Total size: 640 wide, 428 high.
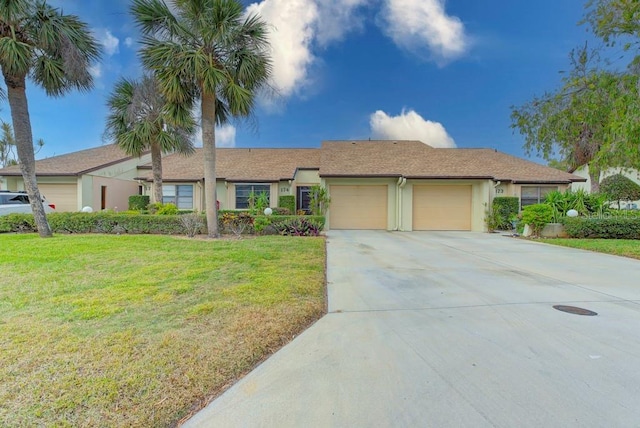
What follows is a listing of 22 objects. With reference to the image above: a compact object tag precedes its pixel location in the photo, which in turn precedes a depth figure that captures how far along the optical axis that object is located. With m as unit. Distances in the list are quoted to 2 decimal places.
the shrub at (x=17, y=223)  11.66
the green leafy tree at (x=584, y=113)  8.20
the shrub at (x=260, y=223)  11.84
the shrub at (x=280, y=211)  14.83
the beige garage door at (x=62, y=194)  17.48
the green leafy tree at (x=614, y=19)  8.13
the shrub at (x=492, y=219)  15.25
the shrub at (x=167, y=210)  13.77
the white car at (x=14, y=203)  12.93
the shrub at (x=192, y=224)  11.24
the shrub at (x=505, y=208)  15.38
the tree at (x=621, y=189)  20.36
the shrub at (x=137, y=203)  17.38
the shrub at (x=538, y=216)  12.42
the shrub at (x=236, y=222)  11.89
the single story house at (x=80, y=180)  17.23
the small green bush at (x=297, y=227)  12.15
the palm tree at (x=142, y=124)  13.89
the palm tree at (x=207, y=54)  9.16
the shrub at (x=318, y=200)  14.84
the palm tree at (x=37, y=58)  8.89
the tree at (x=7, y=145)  27.75
